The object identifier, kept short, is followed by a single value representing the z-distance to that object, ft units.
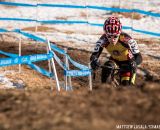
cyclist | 63.31
